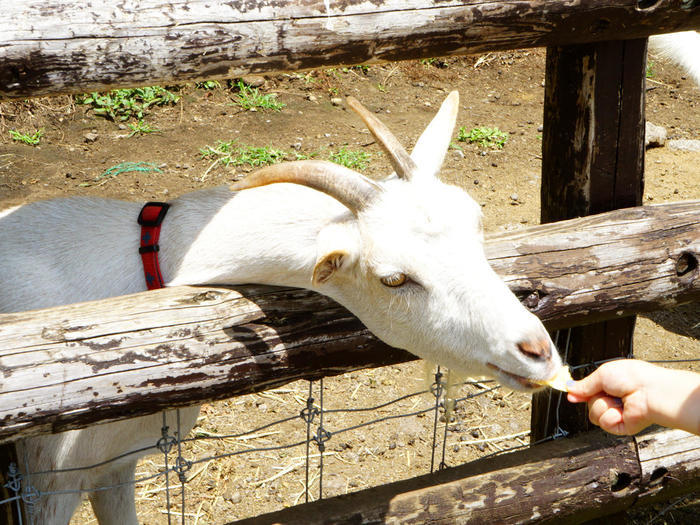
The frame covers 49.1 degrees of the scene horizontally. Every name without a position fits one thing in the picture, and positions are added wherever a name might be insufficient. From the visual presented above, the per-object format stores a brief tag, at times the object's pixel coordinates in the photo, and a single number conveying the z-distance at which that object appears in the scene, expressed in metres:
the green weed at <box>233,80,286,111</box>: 6.93
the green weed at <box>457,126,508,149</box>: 6.61
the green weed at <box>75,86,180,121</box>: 6.63
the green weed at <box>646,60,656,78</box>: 8.19
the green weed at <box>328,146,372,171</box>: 5.96
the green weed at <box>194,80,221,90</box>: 7.03
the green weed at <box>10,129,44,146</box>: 6.29
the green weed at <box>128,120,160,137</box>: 6.47
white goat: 2.08
